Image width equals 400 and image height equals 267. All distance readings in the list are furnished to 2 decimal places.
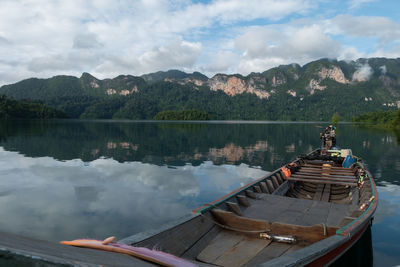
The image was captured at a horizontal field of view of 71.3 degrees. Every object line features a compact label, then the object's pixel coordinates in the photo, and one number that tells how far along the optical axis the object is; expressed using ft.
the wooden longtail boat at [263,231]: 18.90
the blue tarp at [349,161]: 60.04
